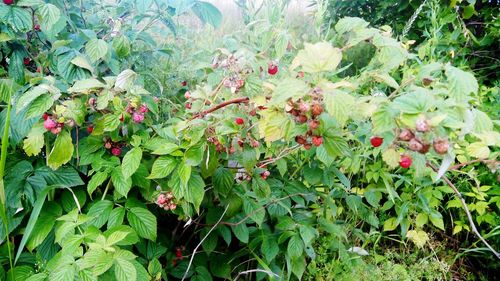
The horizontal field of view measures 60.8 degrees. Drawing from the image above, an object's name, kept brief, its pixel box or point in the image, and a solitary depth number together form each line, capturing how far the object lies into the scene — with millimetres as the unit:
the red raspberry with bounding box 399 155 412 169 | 806
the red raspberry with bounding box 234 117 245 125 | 1004
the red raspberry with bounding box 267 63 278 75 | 1056
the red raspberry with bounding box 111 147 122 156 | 1169
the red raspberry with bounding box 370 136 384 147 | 867
